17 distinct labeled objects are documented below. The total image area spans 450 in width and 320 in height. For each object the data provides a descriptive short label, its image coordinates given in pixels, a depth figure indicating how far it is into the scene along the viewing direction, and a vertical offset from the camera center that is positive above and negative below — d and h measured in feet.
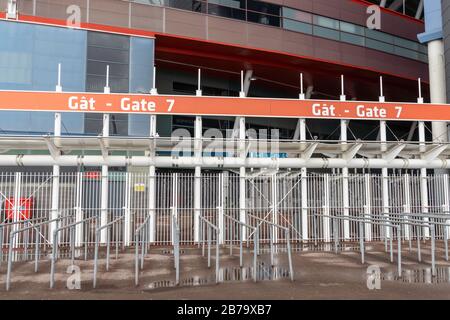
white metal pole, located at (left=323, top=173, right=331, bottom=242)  47.09 -1.33
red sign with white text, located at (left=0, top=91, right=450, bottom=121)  43.29 +10.05
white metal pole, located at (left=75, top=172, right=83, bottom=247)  43.24 -1.22
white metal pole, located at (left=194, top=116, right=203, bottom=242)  45.23 +0.70
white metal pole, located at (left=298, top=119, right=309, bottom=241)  47.44 -1.08
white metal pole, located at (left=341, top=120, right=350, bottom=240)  47.96 -0.33
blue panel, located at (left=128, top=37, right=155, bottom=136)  60.29 +19.79
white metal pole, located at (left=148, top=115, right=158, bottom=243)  44.60 -0.15
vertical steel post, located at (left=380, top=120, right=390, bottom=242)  48.34 +1.05
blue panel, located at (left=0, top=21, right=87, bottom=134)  57.36 +19.57
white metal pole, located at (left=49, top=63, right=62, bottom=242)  43.70 +0.35
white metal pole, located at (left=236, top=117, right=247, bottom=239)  46.62 +0.67
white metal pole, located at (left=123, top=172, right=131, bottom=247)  43.58 -1.49
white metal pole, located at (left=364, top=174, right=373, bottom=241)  47.06 -0.23
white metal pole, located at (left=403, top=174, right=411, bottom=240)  49.60 -0.03
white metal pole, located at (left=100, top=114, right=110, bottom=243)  44.62 -0.11
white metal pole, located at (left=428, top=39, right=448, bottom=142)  70.49 +21.16
